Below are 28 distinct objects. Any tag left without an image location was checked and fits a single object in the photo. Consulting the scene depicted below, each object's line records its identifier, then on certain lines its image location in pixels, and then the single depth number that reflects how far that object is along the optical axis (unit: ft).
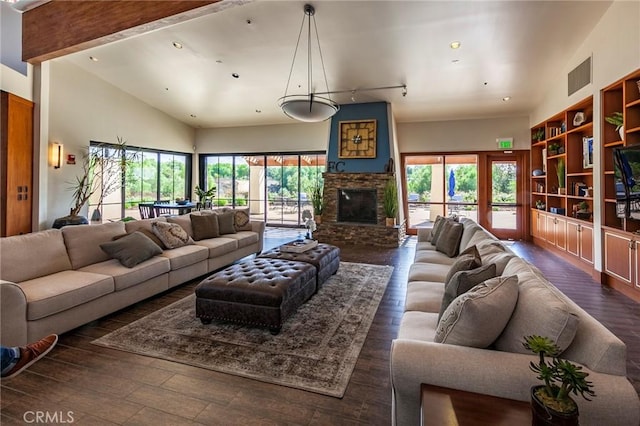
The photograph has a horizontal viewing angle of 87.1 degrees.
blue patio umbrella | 28.89
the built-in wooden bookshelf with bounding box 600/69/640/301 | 13.23
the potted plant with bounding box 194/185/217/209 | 31.19
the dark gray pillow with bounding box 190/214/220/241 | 17.40
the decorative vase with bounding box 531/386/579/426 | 3.16
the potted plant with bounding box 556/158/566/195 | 21.49
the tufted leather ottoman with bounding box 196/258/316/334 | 9.82
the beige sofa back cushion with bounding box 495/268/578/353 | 4.66
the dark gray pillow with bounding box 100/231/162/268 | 12.00
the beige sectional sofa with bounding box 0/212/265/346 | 8.52
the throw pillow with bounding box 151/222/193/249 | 14.55
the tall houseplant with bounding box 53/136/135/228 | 22.58
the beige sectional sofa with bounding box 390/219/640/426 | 4.15
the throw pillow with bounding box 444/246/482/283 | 7.58
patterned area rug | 7.94
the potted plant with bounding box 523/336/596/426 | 3.19
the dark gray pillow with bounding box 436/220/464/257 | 13.44
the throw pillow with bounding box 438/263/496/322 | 6.58
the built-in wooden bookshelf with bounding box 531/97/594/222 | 18.70
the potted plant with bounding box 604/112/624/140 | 14.20
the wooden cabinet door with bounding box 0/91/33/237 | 16.87
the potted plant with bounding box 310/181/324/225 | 27.81
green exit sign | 26.73
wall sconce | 21.22
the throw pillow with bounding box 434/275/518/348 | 5.05
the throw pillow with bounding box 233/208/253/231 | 20.04
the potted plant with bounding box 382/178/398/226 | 25.36
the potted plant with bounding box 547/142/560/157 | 22.61
